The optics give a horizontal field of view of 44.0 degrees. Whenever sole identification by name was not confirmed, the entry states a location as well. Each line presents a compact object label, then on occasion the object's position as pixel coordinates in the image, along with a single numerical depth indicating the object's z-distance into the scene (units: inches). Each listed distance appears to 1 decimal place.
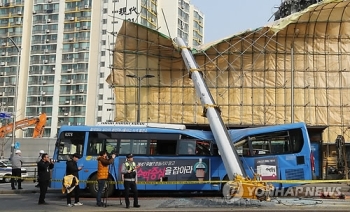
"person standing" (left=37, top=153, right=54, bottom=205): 519.5
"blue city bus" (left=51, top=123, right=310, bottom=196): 596.1
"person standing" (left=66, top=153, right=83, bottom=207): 500.5
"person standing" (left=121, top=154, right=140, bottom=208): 481.4
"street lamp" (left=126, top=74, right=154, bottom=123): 1085.8
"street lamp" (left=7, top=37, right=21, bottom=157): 1399.1
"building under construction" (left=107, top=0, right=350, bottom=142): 1085.1
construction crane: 502.6
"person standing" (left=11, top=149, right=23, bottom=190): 725.3
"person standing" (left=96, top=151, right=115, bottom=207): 495.8
